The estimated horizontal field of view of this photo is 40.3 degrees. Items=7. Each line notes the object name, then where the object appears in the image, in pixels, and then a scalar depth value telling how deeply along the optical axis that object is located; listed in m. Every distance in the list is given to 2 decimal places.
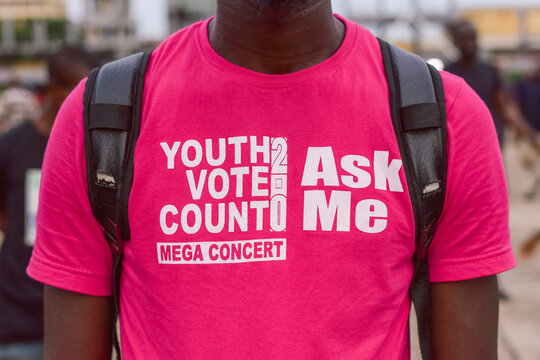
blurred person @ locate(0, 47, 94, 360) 3.31
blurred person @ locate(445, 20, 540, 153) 6.16
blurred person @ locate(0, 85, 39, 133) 6.57
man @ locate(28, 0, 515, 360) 1.48
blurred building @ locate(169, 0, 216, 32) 28.45
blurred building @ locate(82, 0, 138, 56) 13.41
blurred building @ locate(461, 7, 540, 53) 44.22
